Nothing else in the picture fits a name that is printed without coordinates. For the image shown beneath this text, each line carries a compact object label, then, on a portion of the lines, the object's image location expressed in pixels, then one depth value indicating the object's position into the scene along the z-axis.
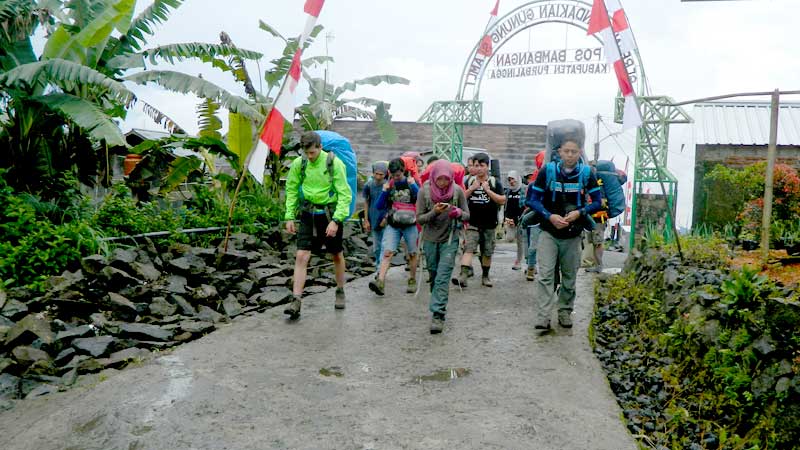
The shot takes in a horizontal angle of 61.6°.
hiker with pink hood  6.87
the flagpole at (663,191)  7.66
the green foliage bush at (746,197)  9.17
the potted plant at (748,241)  8.10
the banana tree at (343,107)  14.17
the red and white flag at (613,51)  7.71
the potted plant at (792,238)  6.71
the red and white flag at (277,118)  7.52
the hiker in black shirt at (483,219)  9.15
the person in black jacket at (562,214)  6.44
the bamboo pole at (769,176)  6.44
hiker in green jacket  7.05
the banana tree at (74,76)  8.51
